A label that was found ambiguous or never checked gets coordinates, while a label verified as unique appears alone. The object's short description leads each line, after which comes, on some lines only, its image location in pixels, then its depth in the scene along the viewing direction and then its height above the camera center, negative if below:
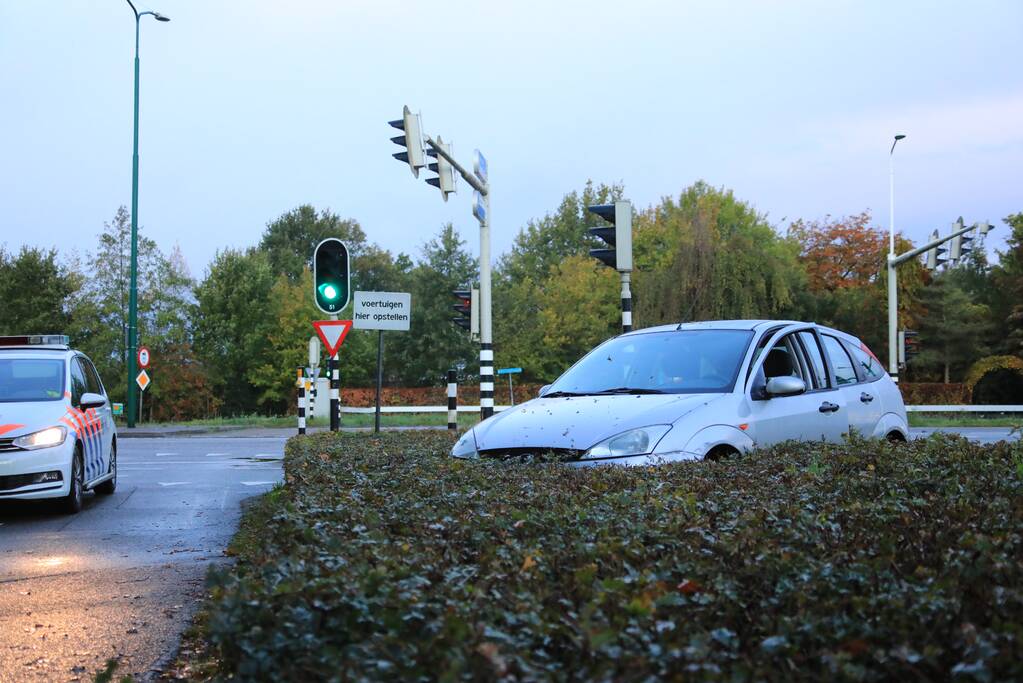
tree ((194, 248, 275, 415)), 62.75 +4.38
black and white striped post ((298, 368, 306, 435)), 21.52 -0.20
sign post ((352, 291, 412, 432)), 17.00 +1.28
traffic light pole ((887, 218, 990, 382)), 32.72 +2.40
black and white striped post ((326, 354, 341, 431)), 16.21 +0.03
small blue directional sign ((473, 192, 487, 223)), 18.83 +3.09
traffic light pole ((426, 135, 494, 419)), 17.77 +1.65
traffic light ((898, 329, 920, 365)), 34.69 +1.50
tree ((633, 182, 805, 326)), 46.09 +4.59
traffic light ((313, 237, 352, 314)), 15.71 +1.67
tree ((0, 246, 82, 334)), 59.09 +5.43
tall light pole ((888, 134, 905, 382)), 33.34 +2.23
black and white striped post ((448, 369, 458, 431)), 18.04 -0.10
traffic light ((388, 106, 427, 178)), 15.91 +3.61
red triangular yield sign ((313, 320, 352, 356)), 16.62 +0.93
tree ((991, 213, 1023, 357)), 52.81 +4.94
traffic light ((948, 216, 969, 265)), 30.94 +3.98
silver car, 7.05 -0.04
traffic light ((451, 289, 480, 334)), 25.81 +1.99
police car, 9.62 -0.25
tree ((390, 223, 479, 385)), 60.31 +4.03
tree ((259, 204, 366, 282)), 82.62 +11.97
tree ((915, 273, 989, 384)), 52.97 +3.01
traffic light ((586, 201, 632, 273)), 15.20 +2.14
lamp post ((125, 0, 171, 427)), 31.38 +2.60
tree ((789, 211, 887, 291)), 66.25 +8.26
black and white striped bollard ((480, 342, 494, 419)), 17.78 +0.21
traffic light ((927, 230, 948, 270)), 31.65 +3.76
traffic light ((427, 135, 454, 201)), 17.62 +3.45
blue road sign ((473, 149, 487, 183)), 19.17 +3.89
